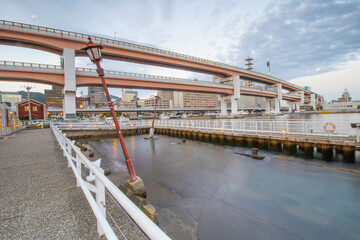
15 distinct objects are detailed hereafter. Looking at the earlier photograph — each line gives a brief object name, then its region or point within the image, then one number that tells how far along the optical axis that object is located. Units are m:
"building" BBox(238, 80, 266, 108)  174.40
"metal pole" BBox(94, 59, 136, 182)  5.50
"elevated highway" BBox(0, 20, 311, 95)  25.34
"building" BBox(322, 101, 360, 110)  96.47
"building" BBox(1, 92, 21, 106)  170.62
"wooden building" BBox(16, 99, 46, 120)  53.12
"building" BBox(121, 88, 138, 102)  197.00
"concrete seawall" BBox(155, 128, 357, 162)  10.60
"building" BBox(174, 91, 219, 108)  183.50
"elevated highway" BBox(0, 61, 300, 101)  25.14
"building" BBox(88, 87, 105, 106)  169.44
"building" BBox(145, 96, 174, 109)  177.70
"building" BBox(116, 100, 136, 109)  134.48
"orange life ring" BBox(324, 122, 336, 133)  11.54
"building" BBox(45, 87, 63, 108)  190.38
